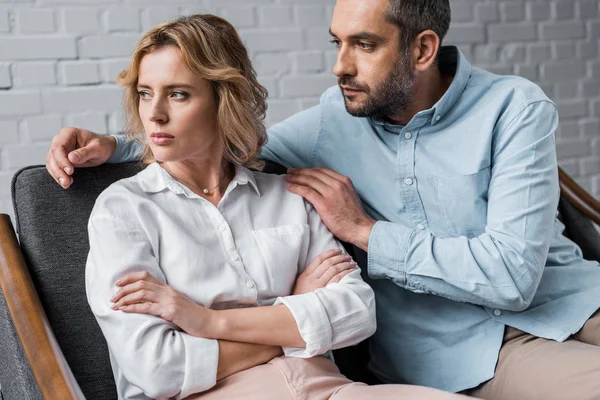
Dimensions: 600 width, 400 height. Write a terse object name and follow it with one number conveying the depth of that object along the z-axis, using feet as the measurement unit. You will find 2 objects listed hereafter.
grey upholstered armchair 4.77
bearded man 5.16
